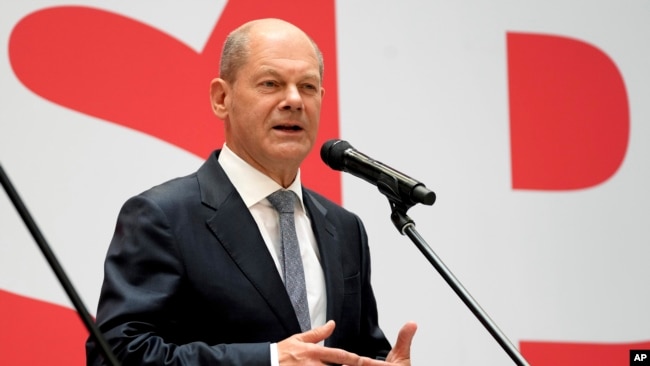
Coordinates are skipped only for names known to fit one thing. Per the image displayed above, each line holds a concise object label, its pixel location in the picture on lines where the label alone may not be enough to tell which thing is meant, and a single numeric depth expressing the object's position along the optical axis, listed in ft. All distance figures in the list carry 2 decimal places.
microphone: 13.57
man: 13.94
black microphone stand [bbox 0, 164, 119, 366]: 9.38
